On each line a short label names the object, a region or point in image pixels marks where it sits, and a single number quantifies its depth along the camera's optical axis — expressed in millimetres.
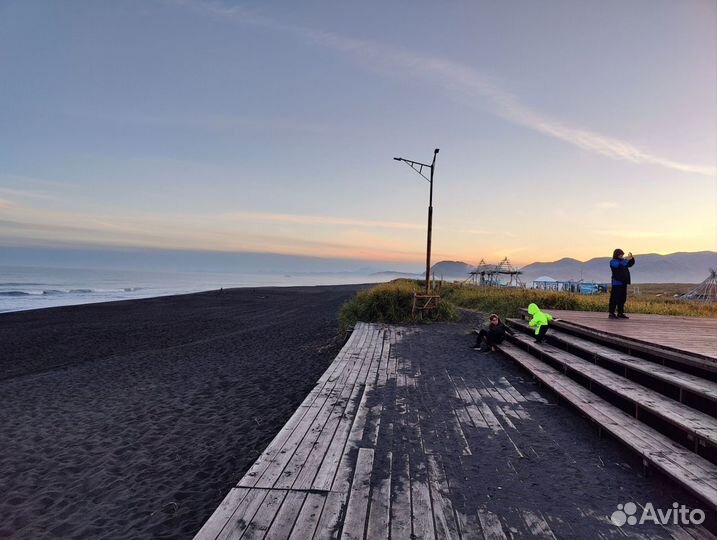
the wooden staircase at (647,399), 3031
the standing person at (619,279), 8453
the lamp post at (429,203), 13578
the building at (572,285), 27942
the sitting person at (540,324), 7566
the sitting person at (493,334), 8297
